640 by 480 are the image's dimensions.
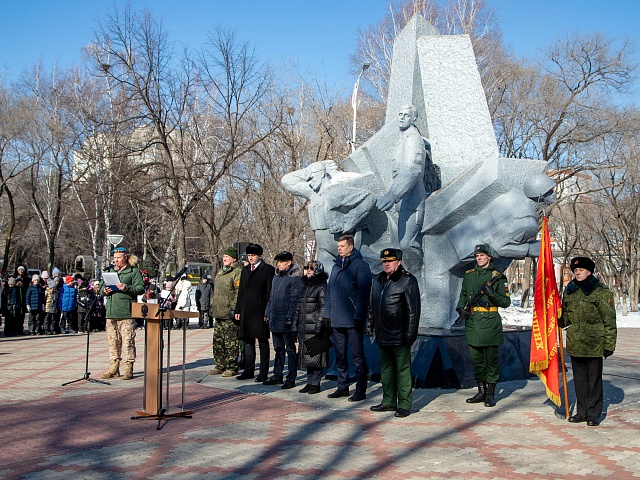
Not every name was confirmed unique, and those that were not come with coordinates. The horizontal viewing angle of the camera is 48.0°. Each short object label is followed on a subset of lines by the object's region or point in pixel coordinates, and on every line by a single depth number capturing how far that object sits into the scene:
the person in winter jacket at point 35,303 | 19.06
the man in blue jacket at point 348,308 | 8.35
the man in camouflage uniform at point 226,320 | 10.37
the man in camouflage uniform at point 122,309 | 9.83
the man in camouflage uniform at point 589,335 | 7.00
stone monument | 10.70
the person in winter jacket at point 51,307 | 19.38
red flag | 7.55
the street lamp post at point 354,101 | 23.40
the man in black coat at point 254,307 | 9.73
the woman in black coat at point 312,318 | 8.80
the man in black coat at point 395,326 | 7.42
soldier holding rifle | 7.93
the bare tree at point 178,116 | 21.88
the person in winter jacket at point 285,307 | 9.26
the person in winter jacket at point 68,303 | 19.75
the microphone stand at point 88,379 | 9.69
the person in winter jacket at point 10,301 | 18.80
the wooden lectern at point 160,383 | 7.14
